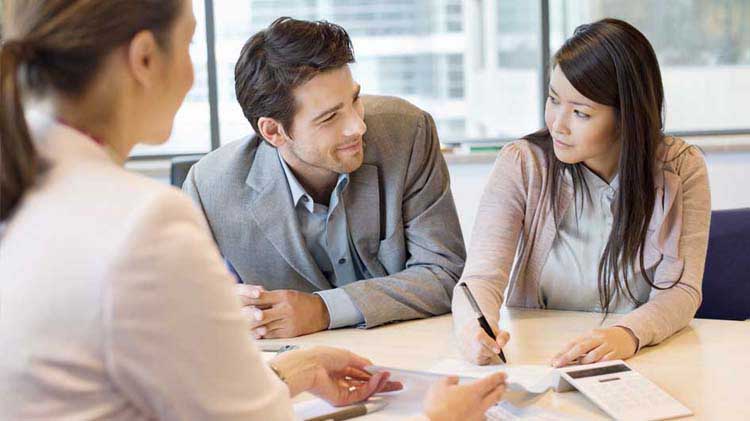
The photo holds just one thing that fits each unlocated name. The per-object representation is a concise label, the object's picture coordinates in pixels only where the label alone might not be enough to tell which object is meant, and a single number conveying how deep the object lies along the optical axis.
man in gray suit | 1.98
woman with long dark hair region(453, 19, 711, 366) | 1.82
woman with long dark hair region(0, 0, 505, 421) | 0.79
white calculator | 1.32
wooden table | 1.38
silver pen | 1.35
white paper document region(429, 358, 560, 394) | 1.41
